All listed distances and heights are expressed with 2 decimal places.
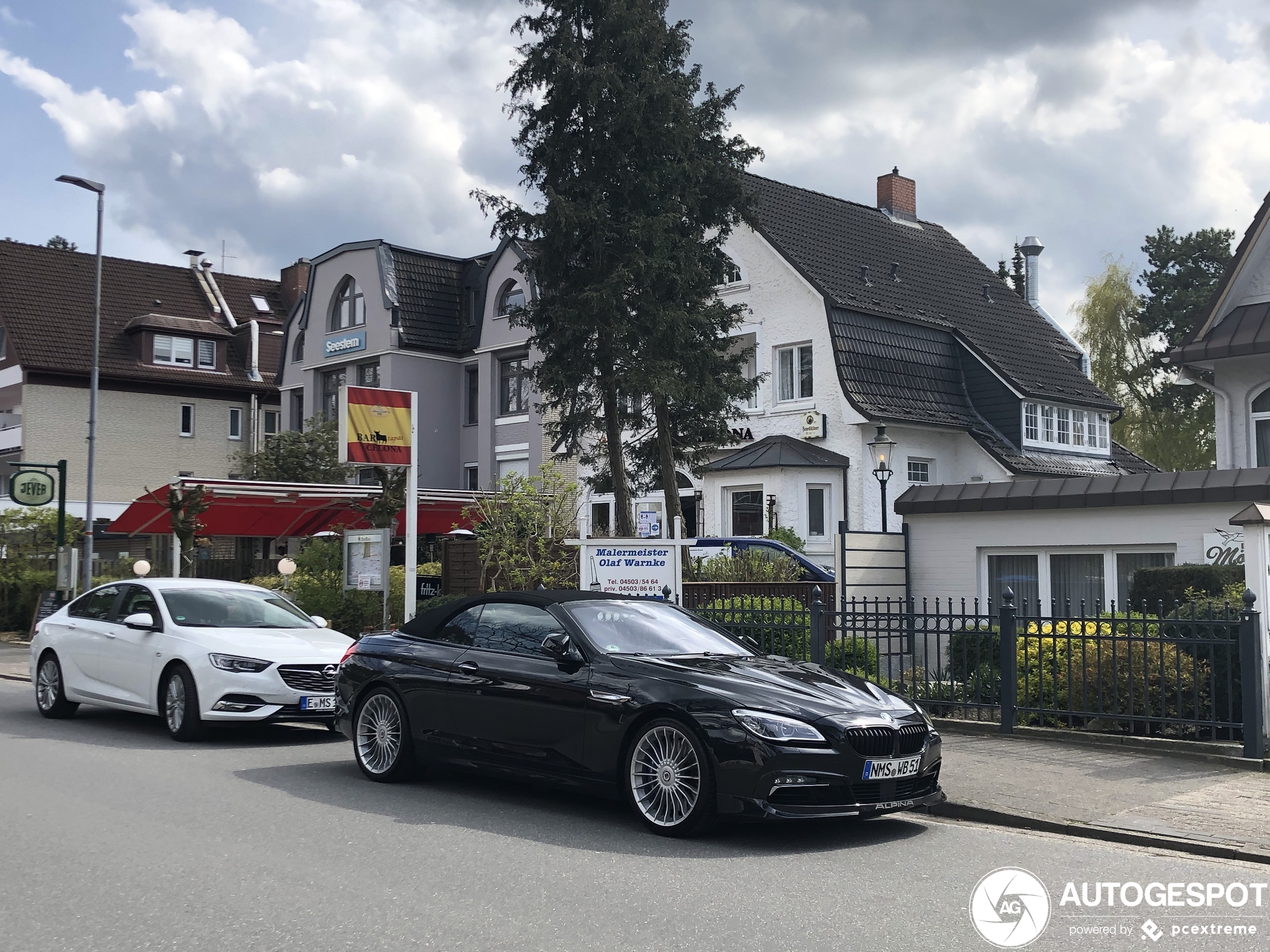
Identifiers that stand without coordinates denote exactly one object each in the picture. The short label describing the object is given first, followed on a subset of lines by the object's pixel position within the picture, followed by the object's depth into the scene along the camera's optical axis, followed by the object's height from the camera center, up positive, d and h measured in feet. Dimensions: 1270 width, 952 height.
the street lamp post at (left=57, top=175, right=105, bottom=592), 84.58 +11.95
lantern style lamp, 78.59 +7.62
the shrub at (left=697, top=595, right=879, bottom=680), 47.09 -1.84
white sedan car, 39.60 -2.35
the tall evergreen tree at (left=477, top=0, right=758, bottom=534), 72.23 +20.83
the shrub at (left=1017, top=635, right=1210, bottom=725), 36.94 -2.87
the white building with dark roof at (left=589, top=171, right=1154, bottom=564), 97.91 +15.73
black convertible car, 25.29 -2.82
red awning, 83.87 +5.32
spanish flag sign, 55.93 +6.76
